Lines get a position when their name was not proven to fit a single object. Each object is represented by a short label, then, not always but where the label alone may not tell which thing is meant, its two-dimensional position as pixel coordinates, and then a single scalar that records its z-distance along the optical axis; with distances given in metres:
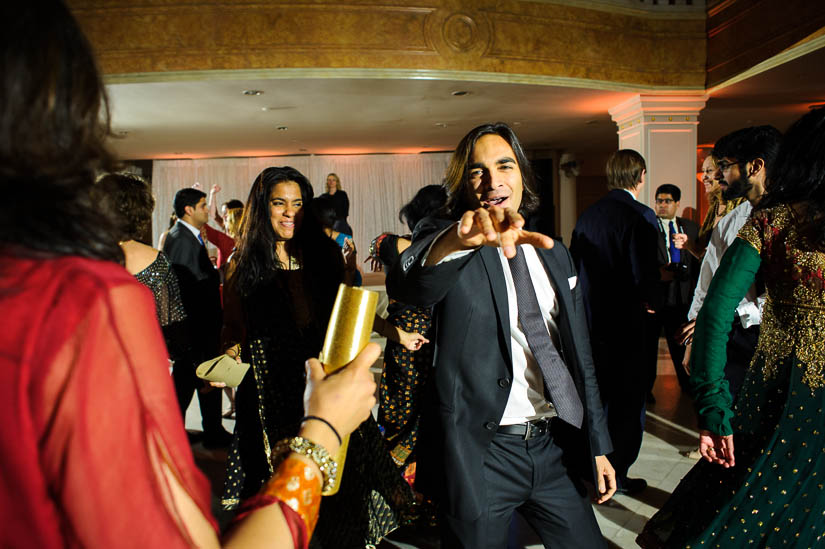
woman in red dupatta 0.46
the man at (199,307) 3.62
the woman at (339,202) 6.99
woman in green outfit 1.42
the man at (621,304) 2.94
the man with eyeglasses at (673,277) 3.47
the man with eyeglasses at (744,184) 2.52
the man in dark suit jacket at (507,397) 1.42
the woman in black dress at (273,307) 2.33
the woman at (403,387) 2.36
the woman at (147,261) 2.70
